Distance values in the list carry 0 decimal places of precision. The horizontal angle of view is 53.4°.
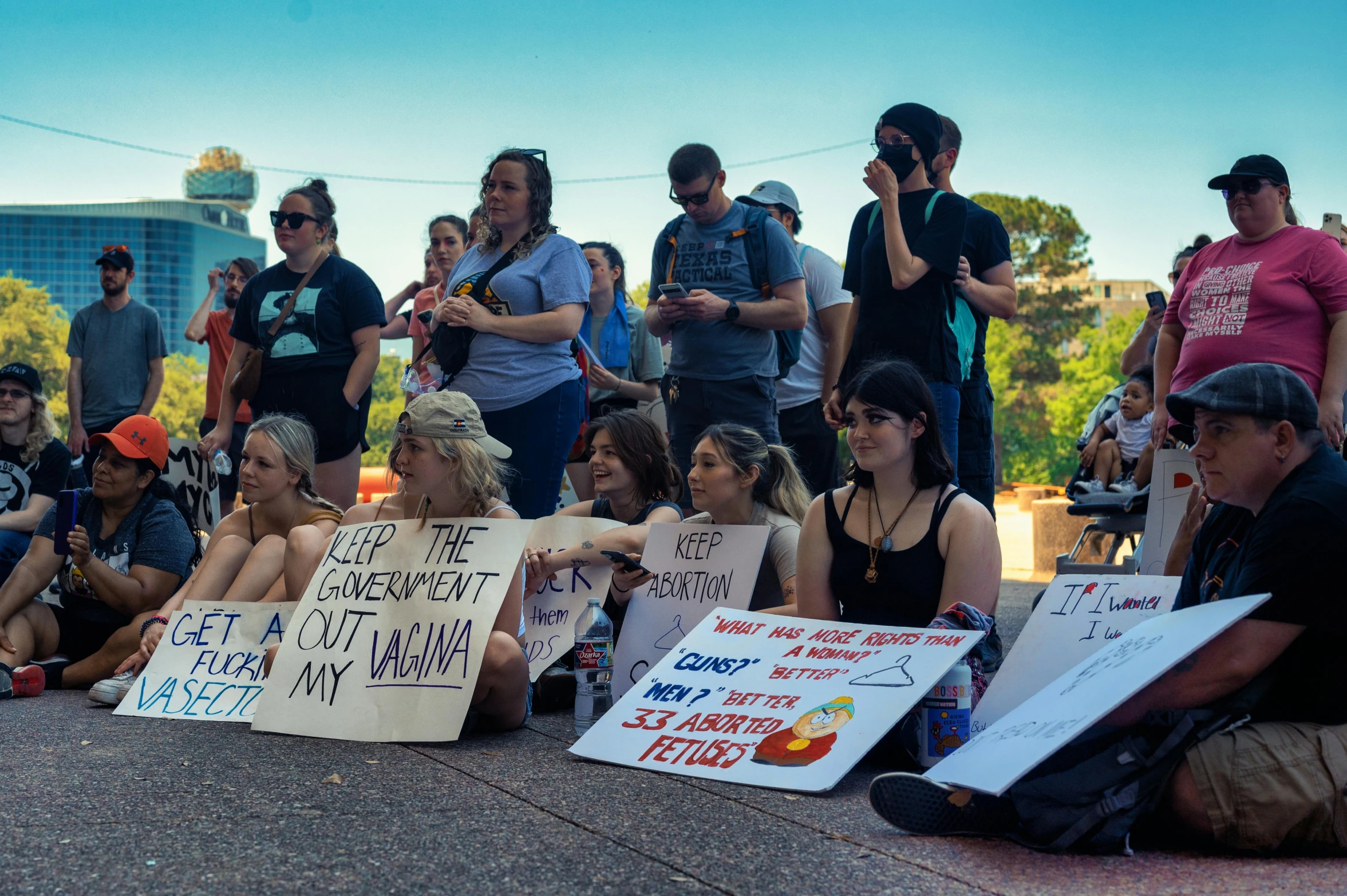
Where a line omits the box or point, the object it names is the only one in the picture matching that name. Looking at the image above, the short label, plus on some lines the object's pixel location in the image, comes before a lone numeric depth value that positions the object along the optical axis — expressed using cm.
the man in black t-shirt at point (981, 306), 485
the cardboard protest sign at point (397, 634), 388
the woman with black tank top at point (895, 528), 380
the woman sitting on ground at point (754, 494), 480
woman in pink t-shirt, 444
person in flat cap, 268
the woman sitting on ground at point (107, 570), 525
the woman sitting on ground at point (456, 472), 412
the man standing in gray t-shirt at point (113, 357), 825
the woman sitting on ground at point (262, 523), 495
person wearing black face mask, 471
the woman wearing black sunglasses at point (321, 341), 562
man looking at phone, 537
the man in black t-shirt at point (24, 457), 643
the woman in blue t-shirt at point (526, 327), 504
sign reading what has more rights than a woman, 329
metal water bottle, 342
